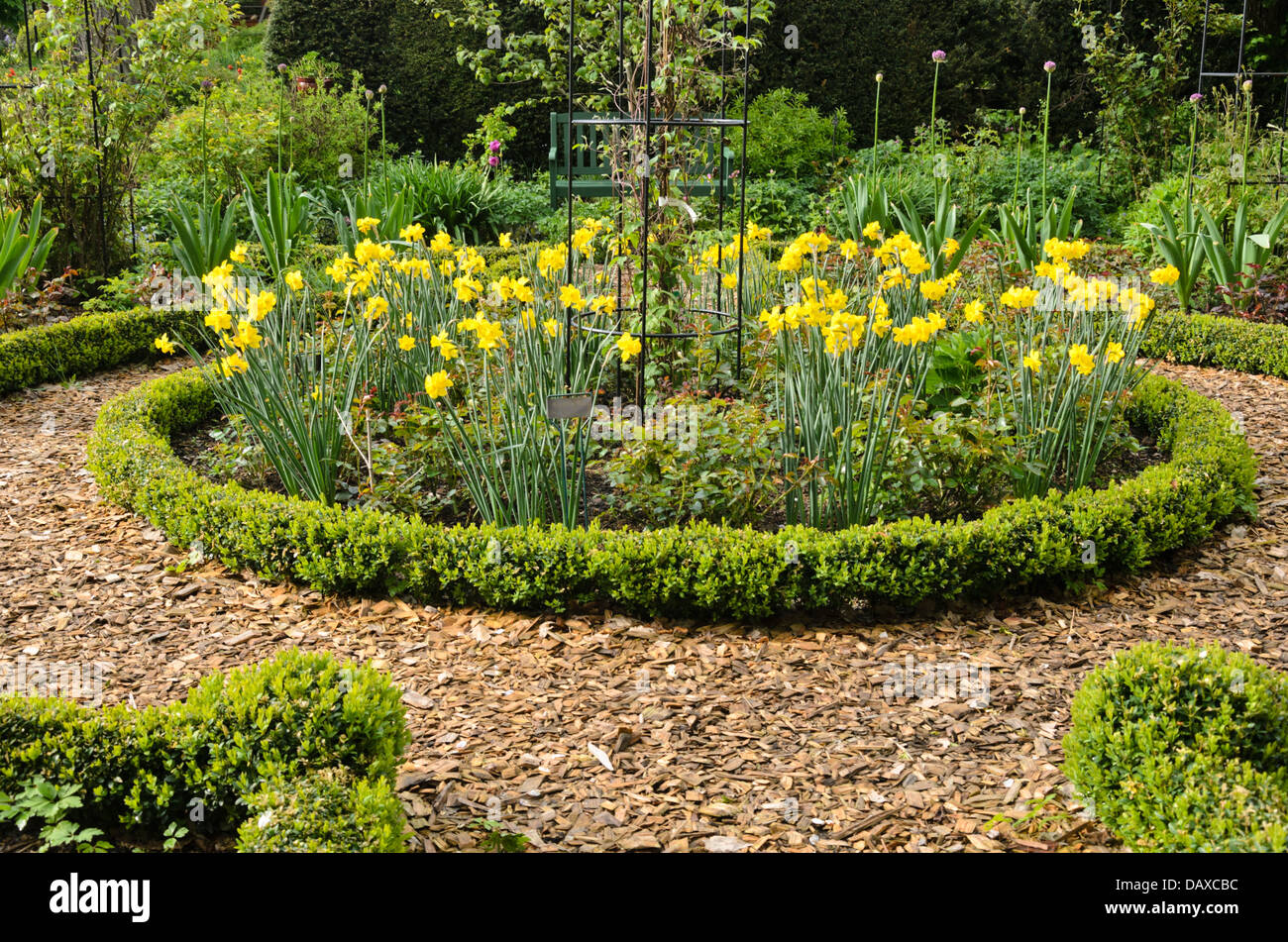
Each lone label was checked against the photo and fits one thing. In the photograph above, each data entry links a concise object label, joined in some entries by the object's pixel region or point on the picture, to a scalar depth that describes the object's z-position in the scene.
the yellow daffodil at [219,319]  3.37
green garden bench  6.98
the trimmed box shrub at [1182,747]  1.95
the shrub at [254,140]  8.27
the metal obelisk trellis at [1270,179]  6.83
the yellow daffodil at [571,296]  3.52
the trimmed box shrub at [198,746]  2.13
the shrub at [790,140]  10.26
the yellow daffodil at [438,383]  3.06
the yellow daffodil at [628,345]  3.32
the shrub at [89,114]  6.91
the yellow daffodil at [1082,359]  3.31
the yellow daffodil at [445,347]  3.30
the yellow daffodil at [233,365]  3.43
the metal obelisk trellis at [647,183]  3.78
